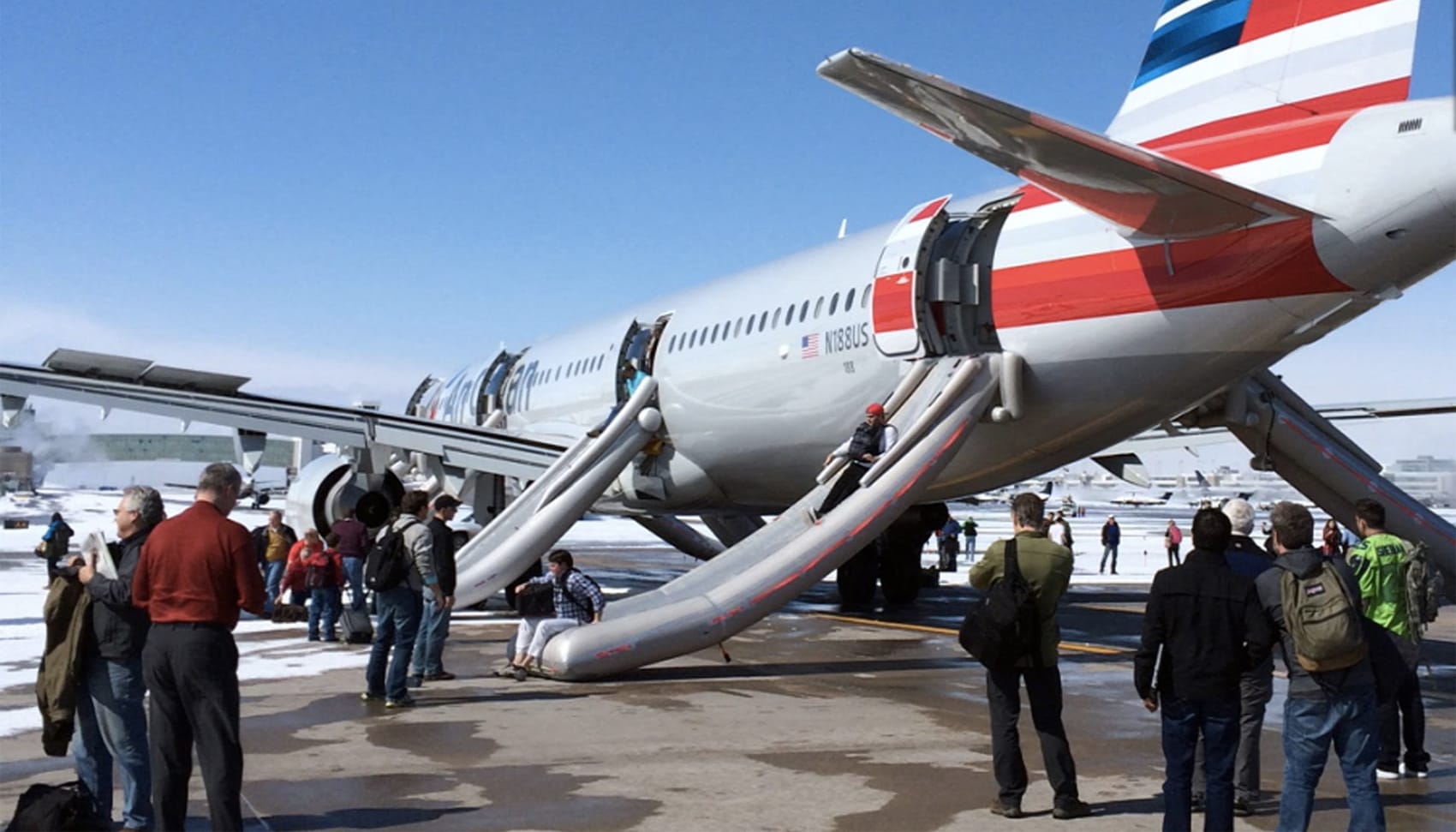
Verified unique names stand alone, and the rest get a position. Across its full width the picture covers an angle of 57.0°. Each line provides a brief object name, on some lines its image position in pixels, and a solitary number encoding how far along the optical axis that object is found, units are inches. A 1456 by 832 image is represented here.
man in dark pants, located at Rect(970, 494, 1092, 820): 266.8
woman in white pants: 467.8
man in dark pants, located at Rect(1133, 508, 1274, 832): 235.0
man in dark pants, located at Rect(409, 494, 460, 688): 416.8
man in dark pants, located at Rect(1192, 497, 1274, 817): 273.9
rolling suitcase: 585.6
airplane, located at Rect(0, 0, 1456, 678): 375.6
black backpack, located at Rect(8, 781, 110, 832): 214.4
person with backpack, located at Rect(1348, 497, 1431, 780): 284.4
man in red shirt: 232.8
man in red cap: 493.4
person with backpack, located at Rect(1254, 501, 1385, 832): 225.1
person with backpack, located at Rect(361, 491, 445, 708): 396.5
